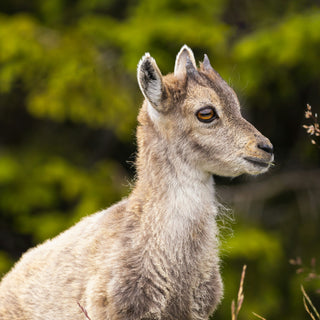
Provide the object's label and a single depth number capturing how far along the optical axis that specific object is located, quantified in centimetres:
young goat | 1129
